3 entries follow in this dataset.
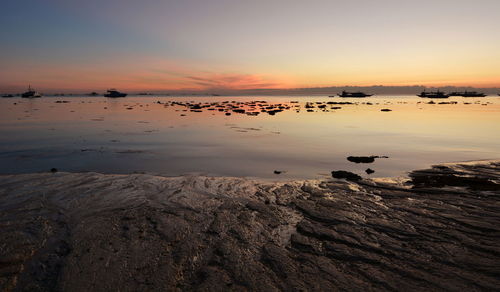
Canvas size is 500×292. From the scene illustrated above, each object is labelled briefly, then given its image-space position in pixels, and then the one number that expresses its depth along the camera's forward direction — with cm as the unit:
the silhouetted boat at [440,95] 19218
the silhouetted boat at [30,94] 18362
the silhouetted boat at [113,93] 18825
